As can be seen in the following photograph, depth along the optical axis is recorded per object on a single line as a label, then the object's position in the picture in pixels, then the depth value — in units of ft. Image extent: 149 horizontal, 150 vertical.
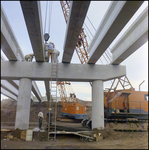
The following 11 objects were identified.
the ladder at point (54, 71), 40.61
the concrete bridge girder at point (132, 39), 25.83
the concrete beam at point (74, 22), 20.84
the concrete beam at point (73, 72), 39.73
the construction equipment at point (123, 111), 50.83
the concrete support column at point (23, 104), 38.22
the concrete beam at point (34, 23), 20.61
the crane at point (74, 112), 84.12
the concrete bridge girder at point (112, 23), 21.25
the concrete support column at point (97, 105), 40.55
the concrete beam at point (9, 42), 21.99
